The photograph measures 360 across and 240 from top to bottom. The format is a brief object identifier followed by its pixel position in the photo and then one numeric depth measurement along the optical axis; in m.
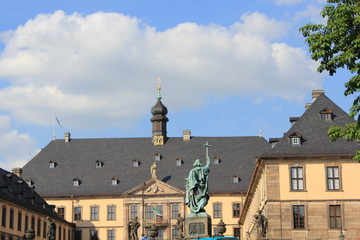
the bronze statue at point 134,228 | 47.78
